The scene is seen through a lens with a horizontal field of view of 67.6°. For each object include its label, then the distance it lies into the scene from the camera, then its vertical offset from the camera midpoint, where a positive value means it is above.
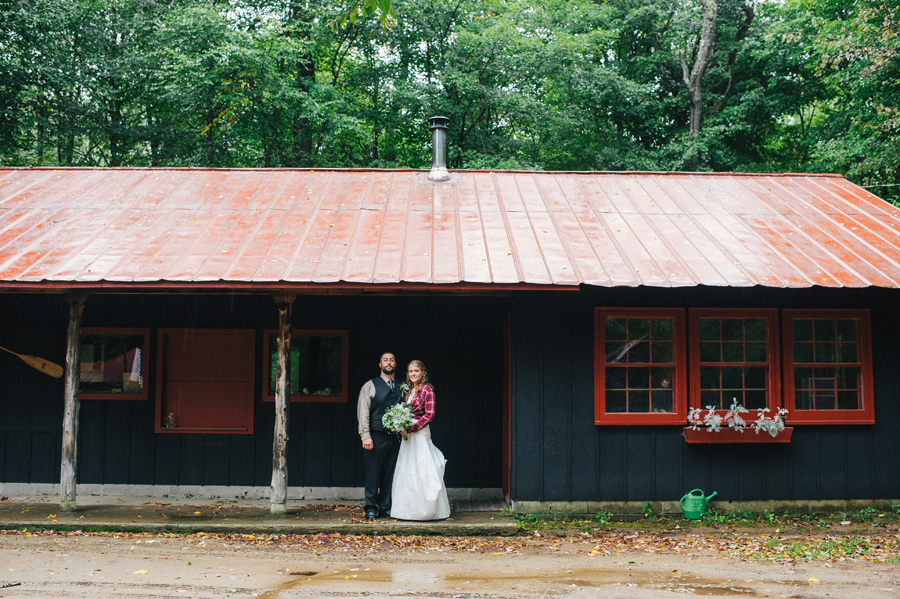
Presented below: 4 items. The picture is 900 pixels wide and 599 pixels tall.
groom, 7.43 -0.80
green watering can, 7.61 -1.57
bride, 7.23 -1.15
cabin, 7.49 +0.40
